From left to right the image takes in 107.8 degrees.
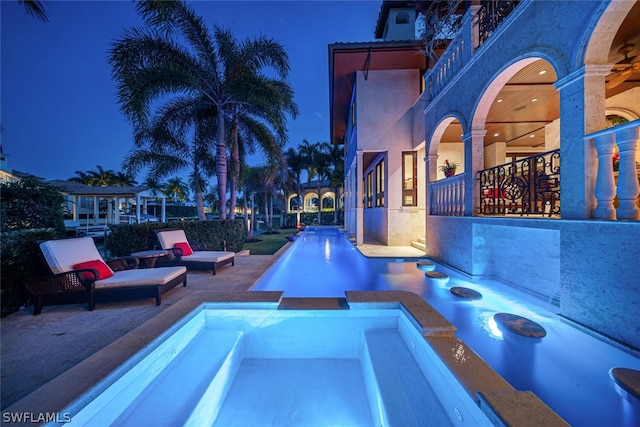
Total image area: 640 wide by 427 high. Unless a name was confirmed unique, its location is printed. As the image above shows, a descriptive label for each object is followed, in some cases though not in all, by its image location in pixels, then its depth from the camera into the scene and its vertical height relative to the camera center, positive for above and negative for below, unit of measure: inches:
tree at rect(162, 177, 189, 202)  1413.6 +141.8
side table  197.6 -38.7
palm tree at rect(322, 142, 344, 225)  942.4 +207.0
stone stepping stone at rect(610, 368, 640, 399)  83.7 -64.2
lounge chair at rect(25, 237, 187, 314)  140.8 -43.3
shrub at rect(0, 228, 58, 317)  137.6 -32.1
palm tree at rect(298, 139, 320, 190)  995.9 +258.8
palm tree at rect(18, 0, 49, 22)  164.0 +146.5
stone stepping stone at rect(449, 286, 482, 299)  173.8 -62.8
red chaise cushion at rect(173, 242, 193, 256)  234.0 -36.1
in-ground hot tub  75.9 -66.6
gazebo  646.5 +52.5
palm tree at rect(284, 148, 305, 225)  995.9 +217.0
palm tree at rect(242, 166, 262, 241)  734.5 +98.3
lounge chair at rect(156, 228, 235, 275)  226.7 -44.1
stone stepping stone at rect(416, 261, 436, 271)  259.5 -62.3
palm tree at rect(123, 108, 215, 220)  364.5 +117.1
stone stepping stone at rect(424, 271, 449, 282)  220.4 -62.8
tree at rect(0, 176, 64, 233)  202.5 +7.4
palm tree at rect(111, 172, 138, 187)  1313.1 +181.9
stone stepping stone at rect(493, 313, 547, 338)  122.3 -63.6
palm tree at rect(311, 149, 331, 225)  989.8 +209.8
